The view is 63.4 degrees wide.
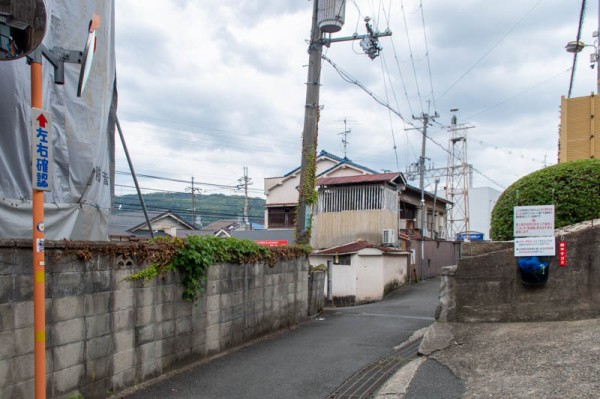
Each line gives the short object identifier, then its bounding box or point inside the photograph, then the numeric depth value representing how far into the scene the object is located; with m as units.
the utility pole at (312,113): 12.30
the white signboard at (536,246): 7.96
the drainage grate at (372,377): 6.24
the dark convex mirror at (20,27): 3.70
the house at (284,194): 35.41
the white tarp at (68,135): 5.57
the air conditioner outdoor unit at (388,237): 25.58
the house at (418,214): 30.33
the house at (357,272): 22.14
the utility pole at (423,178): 28.69
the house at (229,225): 47.72
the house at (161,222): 34.06
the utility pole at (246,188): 51.45
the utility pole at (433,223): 33.21
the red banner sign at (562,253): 7.95
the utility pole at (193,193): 49.99
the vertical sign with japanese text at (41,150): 3.66
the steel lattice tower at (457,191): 37.25
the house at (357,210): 26.05
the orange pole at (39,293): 3.59
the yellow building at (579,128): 13.91
